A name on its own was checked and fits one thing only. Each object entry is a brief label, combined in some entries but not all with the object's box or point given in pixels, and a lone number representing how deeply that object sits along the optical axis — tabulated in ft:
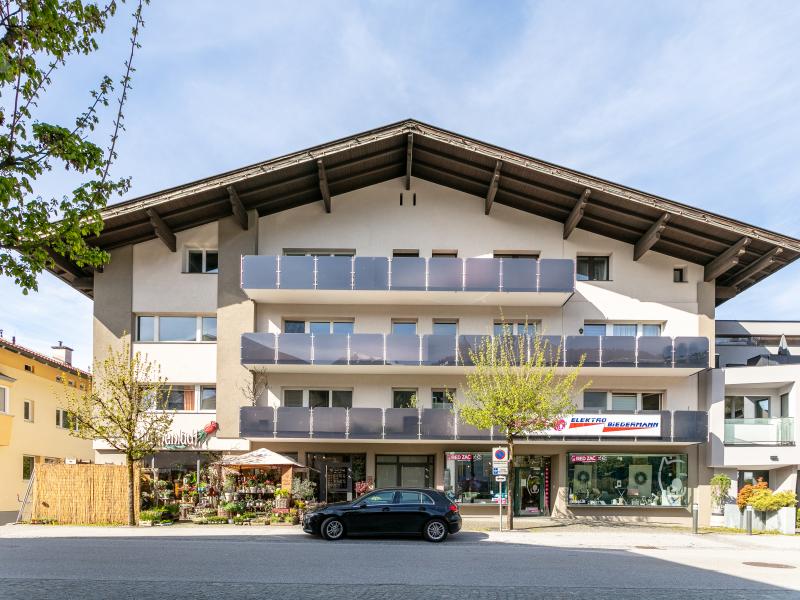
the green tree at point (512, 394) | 74.69
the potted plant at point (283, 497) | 76.02
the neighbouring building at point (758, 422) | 84.84
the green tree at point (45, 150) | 28.22
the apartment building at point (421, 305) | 85.05
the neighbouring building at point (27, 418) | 101.65
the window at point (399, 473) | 90.63
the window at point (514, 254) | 93.50
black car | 61.11
